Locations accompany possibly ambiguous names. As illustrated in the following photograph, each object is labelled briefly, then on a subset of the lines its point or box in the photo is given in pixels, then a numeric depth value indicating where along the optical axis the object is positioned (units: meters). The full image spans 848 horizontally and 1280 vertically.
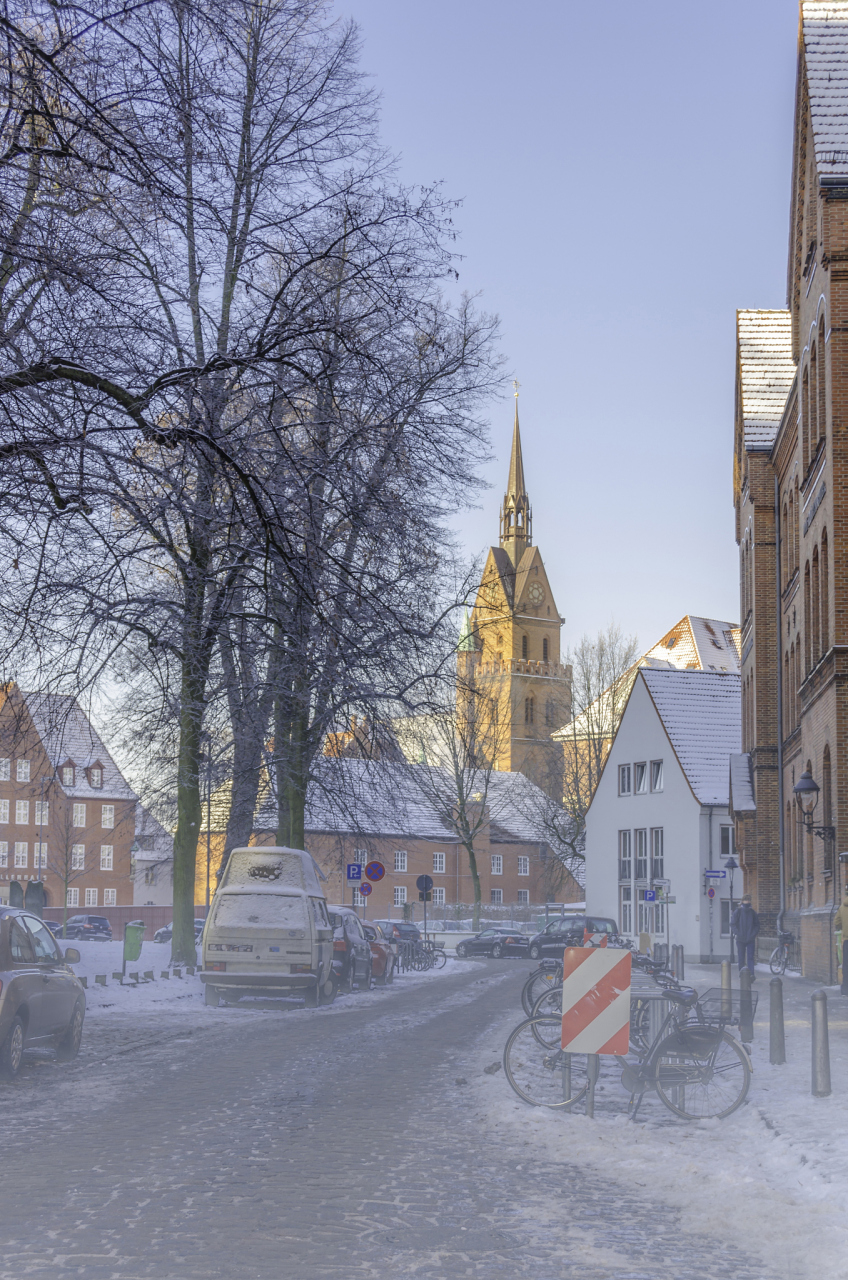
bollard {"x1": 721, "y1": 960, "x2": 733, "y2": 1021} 13.93
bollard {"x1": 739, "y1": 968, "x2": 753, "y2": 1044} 14.23
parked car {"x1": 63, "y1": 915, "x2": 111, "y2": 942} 68.06
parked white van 23.11
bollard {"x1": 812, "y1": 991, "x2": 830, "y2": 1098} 11.19
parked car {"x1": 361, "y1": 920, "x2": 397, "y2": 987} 32.00
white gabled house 54.69
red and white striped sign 10.52
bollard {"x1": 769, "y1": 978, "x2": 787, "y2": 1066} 13.28
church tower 122.28
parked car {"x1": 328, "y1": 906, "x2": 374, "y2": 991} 27.74
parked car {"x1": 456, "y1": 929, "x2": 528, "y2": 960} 57.34
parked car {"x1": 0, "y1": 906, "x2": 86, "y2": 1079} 12.71
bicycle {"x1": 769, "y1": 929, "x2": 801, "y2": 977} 31.89
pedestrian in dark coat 28.19
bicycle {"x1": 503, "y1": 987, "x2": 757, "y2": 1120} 10.42
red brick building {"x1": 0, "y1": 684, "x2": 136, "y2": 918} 82.06
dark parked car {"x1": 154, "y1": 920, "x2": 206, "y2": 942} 71.04
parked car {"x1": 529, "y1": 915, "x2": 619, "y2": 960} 45.94
